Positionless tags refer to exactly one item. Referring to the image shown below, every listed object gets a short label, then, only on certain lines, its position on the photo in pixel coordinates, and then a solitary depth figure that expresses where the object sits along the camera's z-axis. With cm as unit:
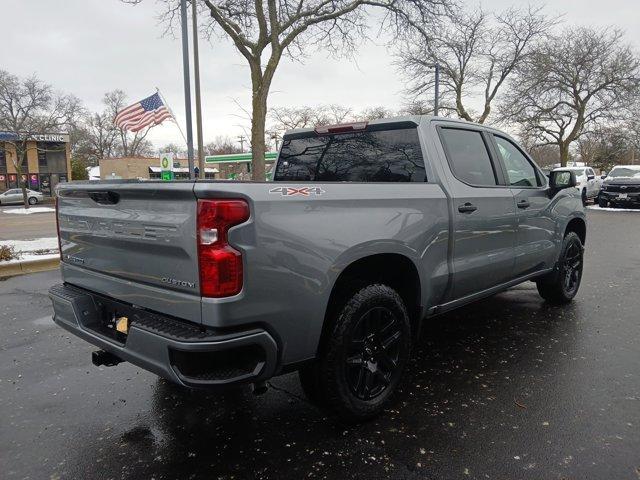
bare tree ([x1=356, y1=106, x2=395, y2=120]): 4528
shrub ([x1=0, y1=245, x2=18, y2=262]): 791
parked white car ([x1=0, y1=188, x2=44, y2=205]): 4066
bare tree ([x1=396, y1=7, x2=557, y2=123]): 2647
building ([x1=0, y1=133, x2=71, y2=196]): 4828
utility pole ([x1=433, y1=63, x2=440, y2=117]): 1979
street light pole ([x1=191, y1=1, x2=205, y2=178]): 1309
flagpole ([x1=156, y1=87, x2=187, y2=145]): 1472
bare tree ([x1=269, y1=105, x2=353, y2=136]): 4825
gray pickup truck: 223
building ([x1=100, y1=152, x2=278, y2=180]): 5388
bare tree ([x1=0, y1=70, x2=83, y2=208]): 3781
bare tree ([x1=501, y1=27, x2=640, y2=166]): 2727
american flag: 1435
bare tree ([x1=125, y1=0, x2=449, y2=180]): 1380
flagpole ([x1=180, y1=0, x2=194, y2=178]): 1205
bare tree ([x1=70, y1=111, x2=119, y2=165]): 6800
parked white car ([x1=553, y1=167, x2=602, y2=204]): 2228
